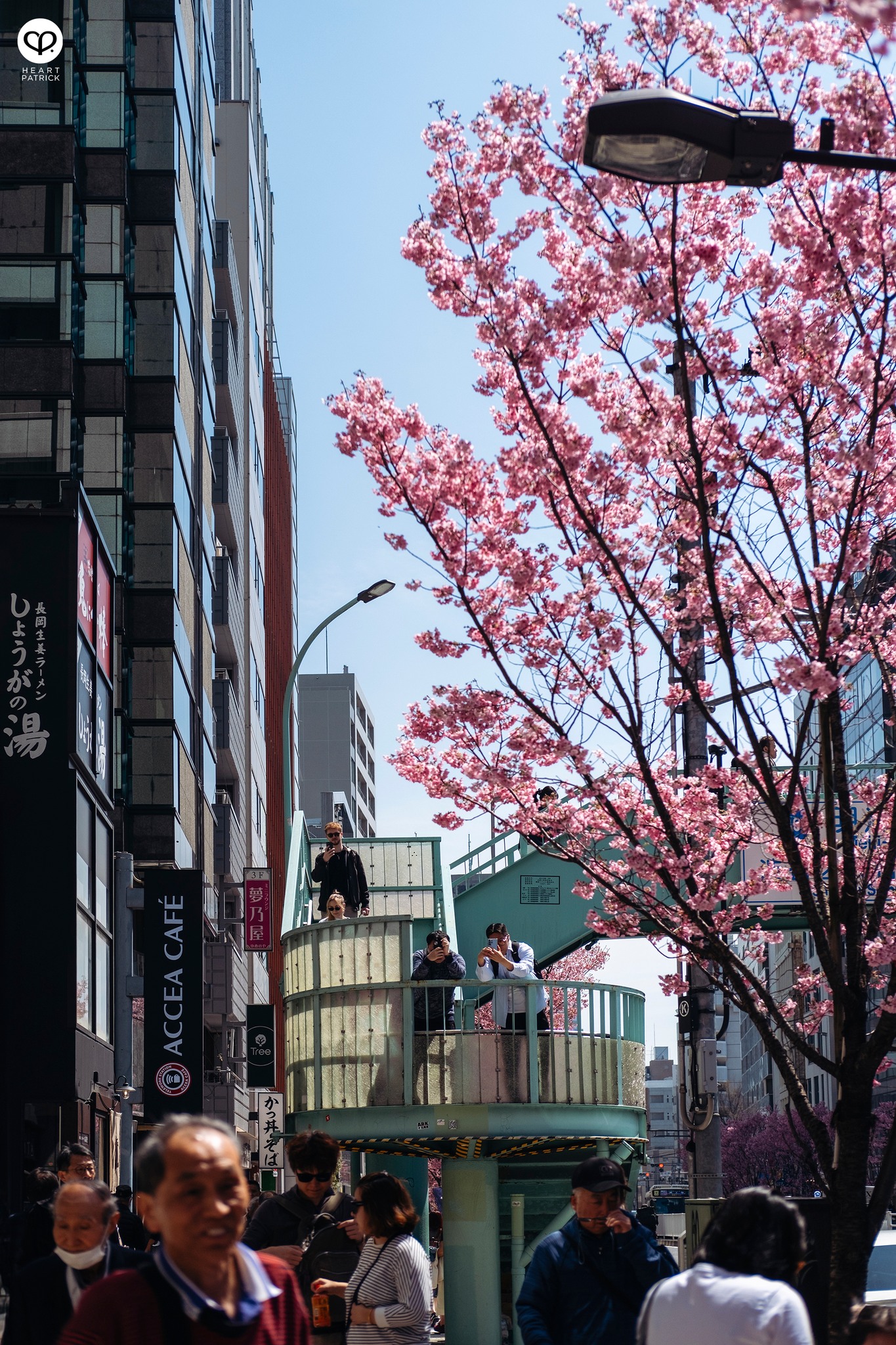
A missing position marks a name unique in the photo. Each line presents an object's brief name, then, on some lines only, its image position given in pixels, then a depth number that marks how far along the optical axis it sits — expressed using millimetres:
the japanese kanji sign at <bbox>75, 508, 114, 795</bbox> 20938
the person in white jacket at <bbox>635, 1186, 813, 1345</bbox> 4176
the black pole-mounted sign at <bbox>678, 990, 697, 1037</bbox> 18109
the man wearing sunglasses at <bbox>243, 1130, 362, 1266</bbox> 7117
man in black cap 6059
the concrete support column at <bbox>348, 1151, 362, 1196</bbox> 20078
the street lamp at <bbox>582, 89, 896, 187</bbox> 5969
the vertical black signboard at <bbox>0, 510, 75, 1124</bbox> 19781
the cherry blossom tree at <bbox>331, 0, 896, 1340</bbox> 7922
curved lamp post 23141
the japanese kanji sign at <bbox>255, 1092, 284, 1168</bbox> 22125
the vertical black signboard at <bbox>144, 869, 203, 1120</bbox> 23875
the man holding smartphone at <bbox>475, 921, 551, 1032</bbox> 16969
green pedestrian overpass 17000
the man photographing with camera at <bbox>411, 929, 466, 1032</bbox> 16969
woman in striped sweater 6520
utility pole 17547
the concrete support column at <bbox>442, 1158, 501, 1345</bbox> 17109
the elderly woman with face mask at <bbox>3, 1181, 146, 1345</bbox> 5195
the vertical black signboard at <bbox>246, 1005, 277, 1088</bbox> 27453
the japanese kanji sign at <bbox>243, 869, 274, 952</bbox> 37812
